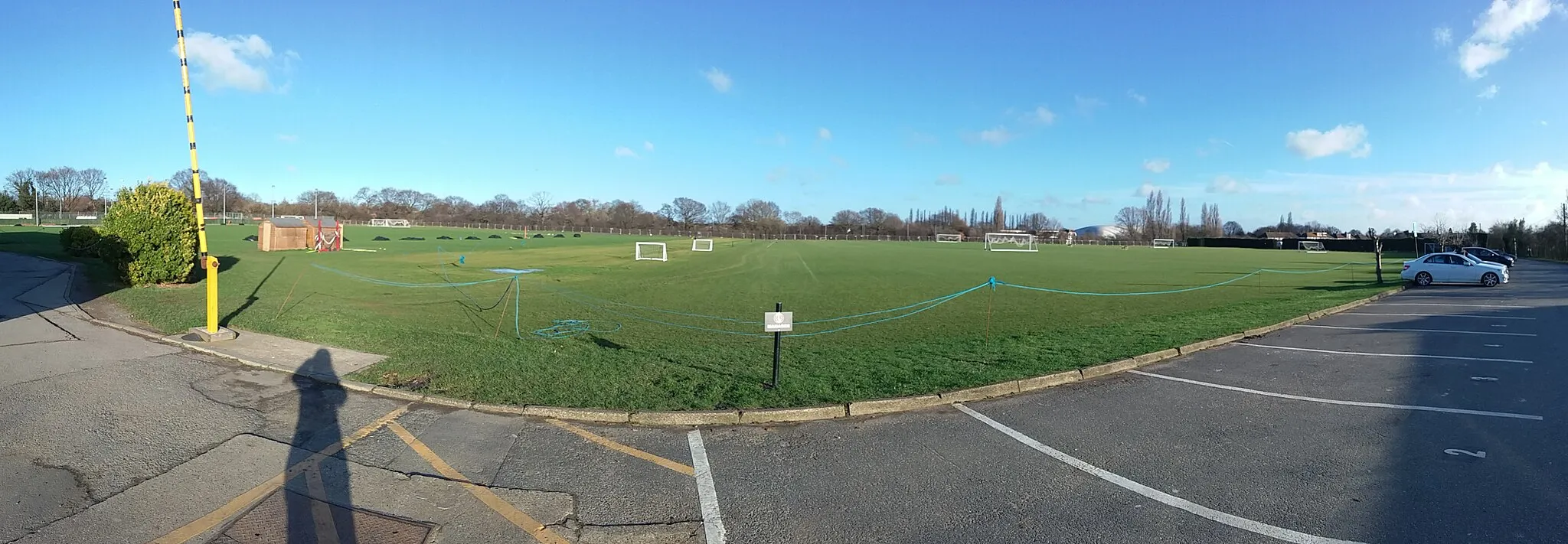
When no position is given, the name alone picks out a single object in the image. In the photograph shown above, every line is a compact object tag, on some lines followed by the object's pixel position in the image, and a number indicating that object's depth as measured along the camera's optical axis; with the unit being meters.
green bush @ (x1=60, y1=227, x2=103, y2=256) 25.92
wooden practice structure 40.94
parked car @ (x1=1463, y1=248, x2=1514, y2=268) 37.92
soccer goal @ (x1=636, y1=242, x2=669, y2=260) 46.29
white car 25.55
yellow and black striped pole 9.98
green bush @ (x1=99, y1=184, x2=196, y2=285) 17.25
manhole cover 3.96
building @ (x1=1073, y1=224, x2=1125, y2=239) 170.12
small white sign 7.32
